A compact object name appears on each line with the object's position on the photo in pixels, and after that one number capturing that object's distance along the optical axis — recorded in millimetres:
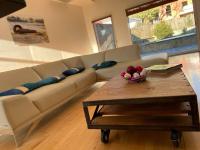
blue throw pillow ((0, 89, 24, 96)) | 2224
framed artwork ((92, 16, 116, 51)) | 6598
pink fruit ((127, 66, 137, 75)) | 1816
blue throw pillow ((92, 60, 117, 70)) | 3493
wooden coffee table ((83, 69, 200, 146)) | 1258
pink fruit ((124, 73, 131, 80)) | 1790
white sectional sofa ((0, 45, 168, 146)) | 1803
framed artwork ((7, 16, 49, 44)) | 3957
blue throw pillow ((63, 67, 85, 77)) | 3462
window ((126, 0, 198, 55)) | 5859
